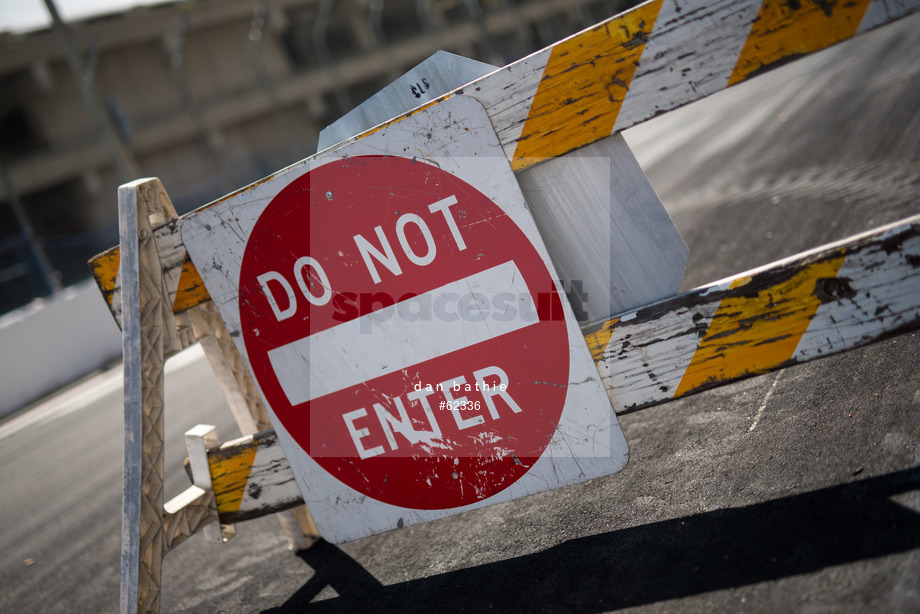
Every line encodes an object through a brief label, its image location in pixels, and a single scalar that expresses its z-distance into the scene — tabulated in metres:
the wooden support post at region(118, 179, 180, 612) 2.29
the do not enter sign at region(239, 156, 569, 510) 2.06
